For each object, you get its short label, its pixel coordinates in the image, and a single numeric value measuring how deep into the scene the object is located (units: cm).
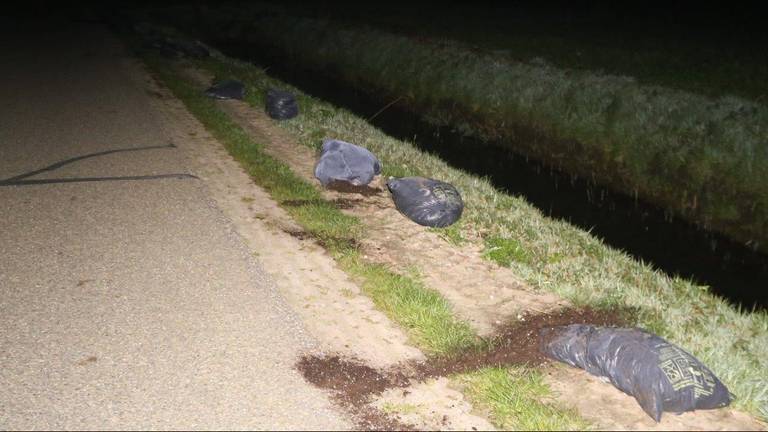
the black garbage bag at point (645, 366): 380
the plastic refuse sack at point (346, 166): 762
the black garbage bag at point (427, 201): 657
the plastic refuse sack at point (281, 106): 1092
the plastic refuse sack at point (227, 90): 1235
